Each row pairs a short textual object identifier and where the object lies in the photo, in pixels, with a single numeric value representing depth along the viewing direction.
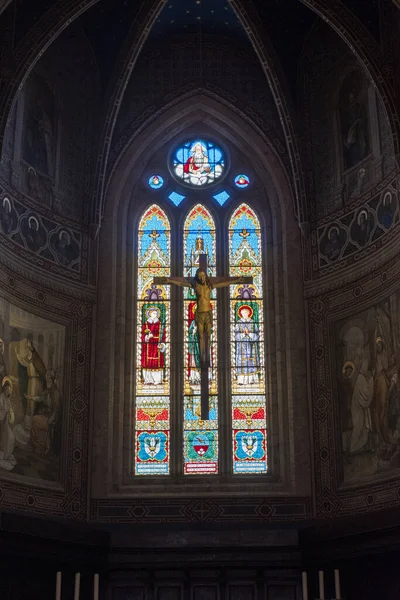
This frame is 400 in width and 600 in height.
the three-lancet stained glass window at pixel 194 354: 21.58
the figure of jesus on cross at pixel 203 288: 21.95
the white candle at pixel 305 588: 17.06
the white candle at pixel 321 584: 16.03
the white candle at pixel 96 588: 17.39
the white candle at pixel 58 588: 16.97
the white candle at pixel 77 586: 16.75
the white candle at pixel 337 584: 16.02
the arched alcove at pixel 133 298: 21.14
